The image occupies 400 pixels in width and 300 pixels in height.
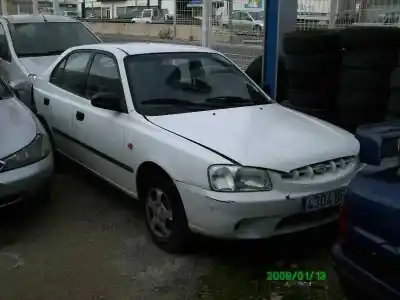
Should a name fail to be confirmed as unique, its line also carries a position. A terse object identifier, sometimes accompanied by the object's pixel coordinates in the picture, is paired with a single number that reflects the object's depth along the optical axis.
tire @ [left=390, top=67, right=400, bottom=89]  5.81
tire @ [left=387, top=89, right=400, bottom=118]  5.73
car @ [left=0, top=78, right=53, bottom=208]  4.23
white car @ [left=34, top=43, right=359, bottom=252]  3.49
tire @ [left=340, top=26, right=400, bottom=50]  5.87
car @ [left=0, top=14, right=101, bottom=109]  7.61
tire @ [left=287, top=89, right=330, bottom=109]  6.61
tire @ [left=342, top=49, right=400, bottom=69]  5.94
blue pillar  6.81
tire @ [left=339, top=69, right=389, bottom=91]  6.00
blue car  2.30
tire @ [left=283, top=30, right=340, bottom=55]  6.44
